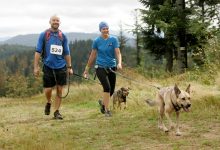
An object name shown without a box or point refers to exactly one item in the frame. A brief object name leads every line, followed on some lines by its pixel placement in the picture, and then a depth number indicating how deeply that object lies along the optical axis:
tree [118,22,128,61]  80.70
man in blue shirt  12.43
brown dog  15.94
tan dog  9.10
